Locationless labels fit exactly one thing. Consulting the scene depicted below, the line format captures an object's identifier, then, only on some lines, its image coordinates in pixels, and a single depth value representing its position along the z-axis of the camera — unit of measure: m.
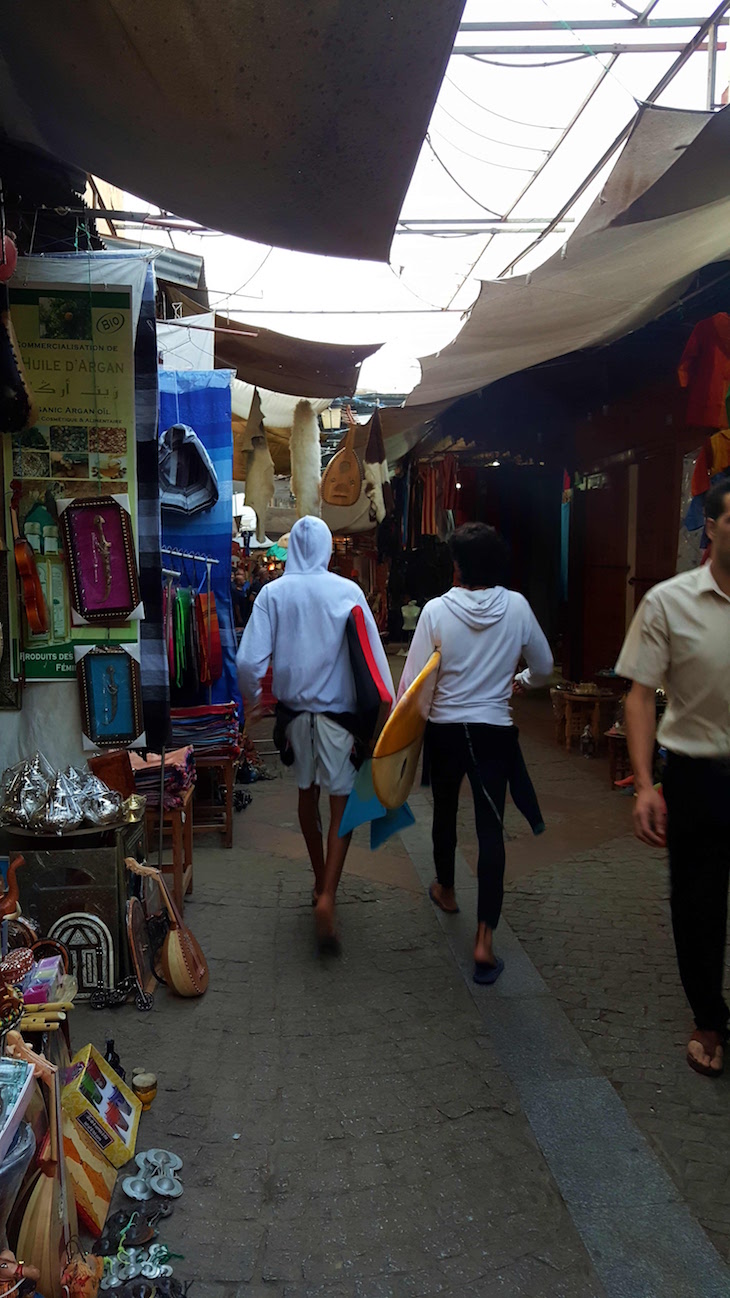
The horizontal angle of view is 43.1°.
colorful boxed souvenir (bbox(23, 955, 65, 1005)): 2.30
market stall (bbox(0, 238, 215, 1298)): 3.50
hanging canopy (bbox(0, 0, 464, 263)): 2.47
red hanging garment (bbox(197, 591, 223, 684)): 5.81
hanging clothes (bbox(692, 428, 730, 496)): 5.28
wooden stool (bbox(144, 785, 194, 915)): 4.52
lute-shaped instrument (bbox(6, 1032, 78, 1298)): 1.92
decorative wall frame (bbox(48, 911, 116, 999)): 3.55
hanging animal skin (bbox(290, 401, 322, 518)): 9.15
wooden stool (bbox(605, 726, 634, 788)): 7.02
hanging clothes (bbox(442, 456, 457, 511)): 11.45
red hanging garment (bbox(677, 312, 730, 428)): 5.19
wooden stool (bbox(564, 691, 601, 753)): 8.30
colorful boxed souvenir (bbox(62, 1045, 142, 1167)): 2.50
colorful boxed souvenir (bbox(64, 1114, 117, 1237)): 2.32
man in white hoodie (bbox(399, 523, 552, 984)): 3.95
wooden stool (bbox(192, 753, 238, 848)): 5.81
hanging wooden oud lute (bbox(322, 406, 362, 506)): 10.37
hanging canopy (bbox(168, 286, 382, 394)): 6.75
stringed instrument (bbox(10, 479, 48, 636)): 3.46
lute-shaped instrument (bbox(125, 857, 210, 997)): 3.69
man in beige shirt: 2.91
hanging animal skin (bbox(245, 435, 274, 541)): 8.77
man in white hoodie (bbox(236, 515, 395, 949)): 4.28
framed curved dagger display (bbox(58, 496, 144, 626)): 3.54
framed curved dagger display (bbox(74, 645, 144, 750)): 3.63
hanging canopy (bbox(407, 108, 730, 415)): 3.53
